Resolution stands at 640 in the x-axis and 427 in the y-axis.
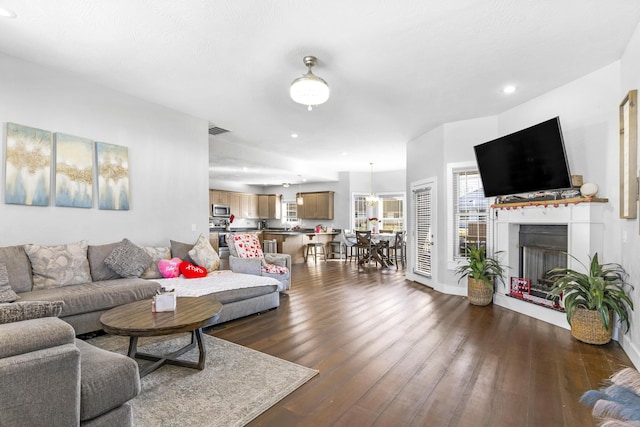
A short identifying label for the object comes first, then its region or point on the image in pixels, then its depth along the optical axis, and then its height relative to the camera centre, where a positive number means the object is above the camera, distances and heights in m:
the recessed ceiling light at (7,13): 2.50 +1.64
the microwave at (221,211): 10.12 +0.03
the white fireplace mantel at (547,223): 3.34 -0.24
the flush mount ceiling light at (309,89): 2.93 +1.16
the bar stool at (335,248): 9.91 -1.21
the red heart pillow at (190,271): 4.07 -0.78
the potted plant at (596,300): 2.95 -0.88
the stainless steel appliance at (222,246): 8.86 -1.00
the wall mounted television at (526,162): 3.44 +0.60
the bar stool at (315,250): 9.03 -1.25
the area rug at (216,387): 1.88 -1.25
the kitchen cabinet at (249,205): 11.33 +0.24
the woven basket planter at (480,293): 4.40 -1.17
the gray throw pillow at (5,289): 2.69 -0.68
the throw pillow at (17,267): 2.97 -0.53
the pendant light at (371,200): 9.34 +0.33
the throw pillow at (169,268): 4.03 -0.73
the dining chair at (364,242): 8.10 -0.81
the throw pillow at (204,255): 4.41 -0.63
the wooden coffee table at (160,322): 2.16 -0.81
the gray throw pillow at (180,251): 4.42 -0.56
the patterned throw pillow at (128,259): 3.66 -0.57
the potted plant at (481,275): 4.40 -0.93
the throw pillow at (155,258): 3.99 -0.62
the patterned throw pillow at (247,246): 4.98 -0.56
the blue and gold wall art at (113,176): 3.94 +0.47
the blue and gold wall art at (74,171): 3.58 +0.49
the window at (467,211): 5.00 -0.01
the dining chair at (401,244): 8.00 -0.87
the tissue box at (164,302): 2.51 -0.74
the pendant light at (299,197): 10.44 +0.49
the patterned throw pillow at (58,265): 3.16 -0.56
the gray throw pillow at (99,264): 3.58 -0.60
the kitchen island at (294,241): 8.29 -0.82
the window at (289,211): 11.75 +0.02
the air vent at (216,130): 5.56 +1.48
